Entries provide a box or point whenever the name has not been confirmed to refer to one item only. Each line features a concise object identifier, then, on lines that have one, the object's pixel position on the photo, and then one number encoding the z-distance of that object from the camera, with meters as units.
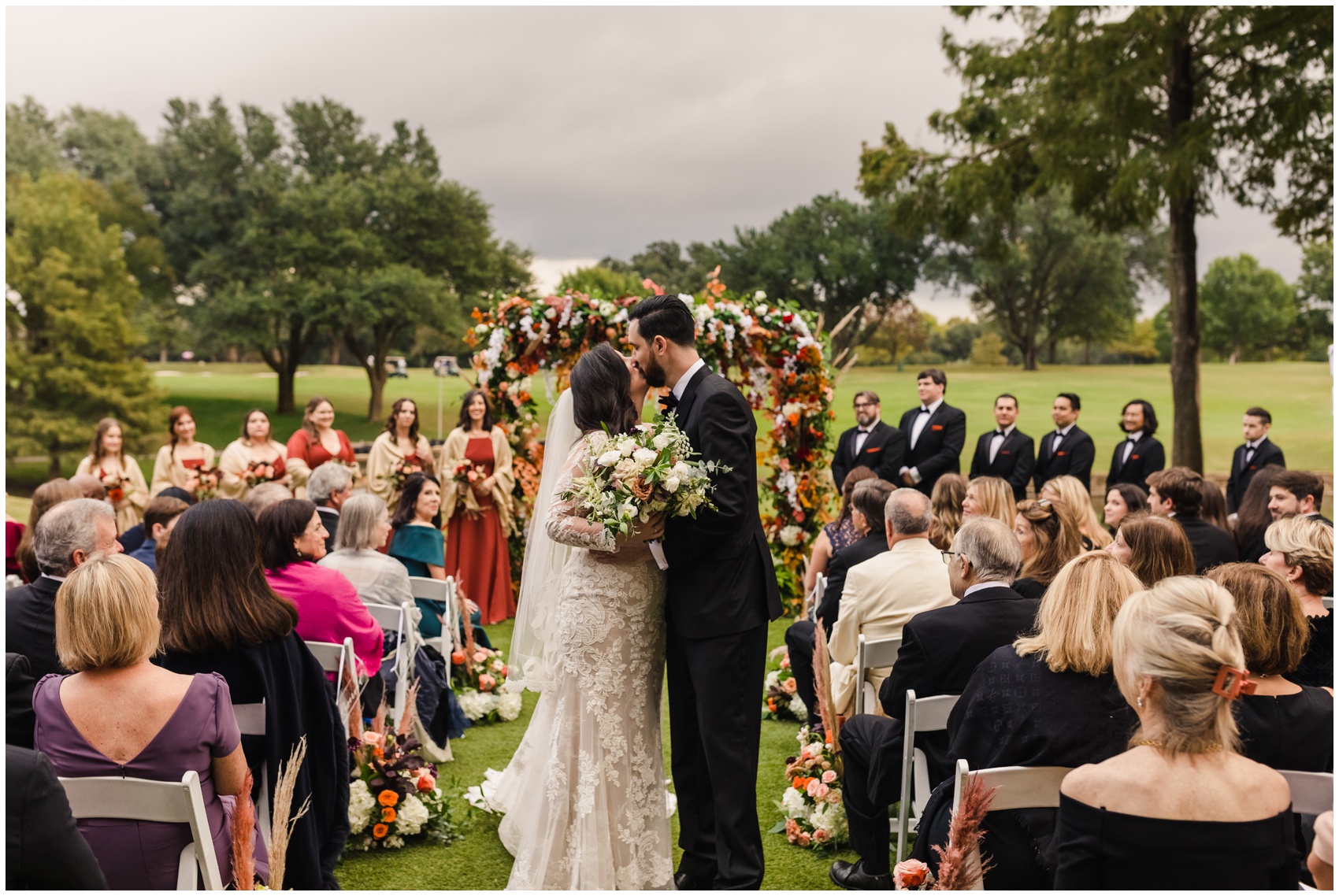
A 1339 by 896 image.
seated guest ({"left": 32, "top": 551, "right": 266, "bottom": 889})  2.61
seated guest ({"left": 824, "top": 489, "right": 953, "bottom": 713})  4.53
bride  3.75
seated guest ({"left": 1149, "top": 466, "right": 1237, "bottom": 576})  5.65
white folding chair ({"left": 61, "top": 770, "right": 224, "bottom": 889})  2.59
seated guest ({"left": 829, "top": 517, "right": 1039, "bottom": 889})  3.56
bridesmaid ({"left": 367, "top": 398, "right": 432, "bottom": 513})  8.95
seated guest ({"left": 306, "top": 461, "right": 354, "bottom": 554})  6.48
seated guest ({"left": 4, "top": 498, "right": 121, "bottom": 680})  3.65
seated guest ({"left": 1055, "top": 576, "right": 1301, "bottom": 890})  2.05
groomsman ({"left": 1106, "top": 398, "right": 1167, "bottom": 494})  9.26
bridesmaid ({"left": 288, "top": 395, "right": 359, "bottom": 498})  8.95
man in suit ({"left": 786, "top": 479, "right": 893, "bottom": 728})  5.14
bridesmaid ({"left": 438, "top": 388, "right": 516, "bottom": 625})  9.11
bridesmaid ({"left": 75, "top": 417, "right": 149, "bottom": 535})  8.66
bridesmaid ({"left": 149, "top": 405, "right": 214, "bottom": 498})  8.97
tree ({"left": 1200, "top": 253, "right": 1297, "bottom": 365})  30.36
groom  3.58
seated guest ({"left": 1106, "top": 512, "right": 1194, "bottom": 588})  4.02
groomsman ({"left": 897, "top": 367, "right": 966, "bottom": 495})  9.86
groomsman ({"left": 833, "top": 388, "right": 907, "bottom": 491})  9.95
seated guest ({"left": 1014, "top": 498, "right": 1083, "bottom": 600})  4.51
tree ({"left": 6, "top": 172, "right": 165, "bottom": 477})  22.25
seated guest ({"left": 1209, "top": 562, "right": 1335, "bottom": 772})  2.79
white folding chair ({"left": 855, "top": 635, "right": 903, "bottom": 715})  4.21
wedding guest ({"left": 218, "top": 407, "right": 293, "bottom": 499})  8.61
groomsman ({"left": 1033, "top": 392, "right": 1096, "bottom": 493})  9.55
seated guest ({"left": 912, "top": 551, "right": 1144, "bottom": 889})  2.75
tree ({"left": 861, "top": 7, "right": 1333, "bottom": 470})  12.24
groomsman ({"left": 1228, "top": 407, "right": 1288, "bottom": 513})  8.87
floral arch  8.92
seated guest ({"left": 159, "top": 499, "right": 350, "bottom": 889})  3.22
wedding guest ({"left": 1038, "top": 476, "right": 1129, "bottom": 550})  5.32
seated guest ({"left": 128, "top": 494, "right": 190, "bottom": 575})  5.44
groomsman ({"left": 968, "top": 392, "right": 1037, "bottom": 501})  9.84
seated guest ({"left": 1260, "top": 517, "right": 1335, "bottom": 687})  3.66
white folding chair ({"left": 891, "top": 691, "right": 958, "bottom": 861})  3.48
